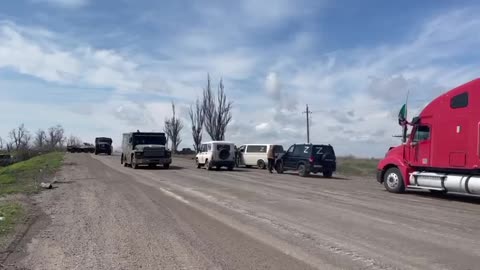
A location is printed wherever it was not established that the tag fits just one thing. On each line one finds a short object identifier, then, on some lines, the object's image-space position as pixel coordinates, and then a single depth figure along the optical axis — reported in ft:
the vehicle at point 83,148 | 286.95
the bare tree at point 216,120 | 210.59
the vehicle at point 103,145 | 231.09
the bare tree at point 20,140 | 440.41
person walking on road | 106.01
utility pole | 190.48
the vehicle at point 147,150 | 109.28
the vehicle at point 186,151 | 269.85
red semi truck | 50.98
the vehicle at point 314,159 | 93.45
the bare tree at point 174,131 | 273.95
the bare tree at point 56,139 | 456.86
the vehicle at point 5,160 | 233.53
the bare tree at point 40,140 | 456.53
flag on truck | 59.26
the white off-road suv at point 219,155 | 108.58
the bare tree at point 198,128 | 227.61
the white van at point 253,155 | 120.16
